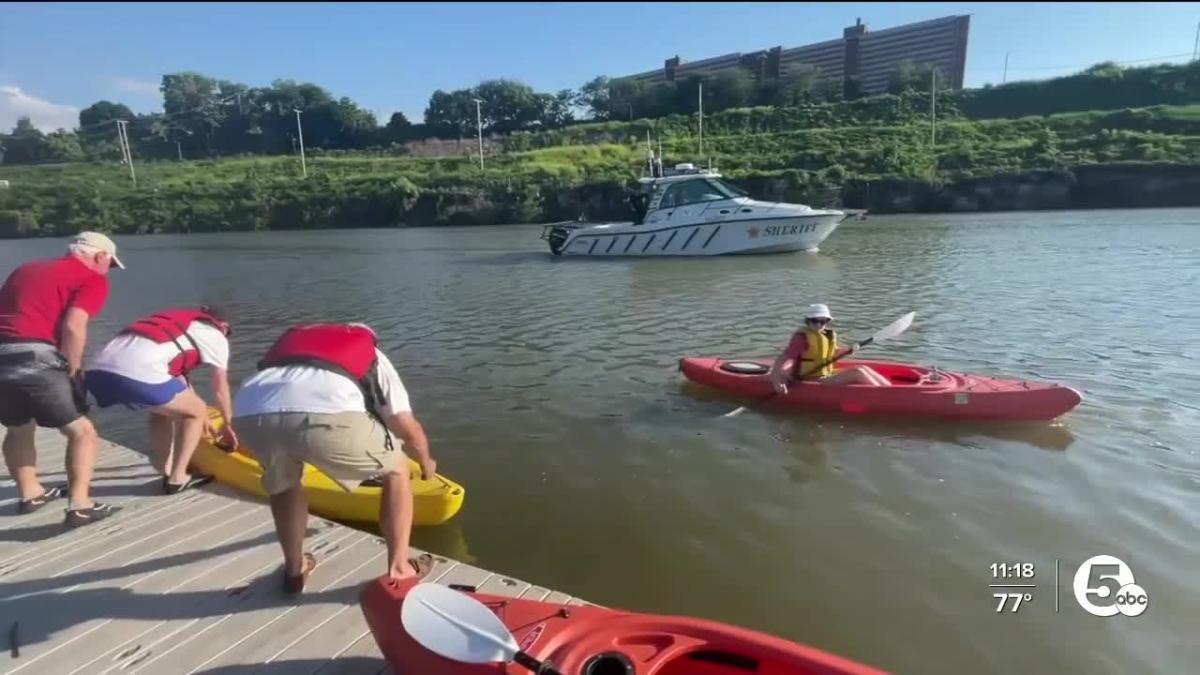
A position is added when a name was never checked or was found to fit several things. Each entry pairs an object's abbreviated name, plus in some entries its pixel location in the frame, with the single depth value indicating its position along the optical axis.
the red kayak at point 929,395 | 6.66
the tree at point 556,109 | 93.75
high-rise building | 89.44
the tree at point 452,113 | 92.25
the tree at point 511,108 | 92.44
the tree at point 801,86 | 76.88
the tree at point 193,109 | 103.06
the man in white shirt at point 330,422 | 2.96
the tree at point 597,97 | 92.44
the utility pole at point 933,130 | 51.44
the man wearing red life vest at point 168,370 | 4.16
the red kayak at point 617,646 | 2.69
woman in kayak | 7.27
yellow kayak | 4.99
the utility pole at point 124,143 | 67.88
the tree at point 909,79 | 72.56
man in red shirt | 3.97
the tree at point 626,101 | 85.62
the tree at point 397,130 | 94.12
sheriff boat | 21.73
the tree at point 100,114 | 114.56
